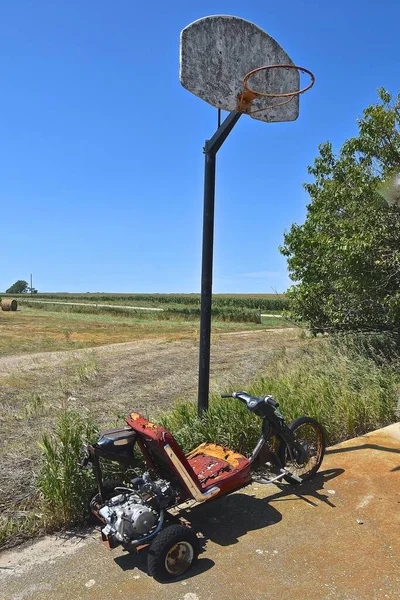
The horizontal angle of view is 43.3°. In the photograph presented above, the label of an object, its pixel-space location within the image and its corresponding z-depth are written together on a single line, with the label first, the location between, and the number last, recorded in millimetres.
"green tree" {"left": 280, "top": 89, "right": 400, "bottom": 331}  9258
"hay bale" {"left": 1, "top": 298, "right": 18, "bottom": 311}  51412
